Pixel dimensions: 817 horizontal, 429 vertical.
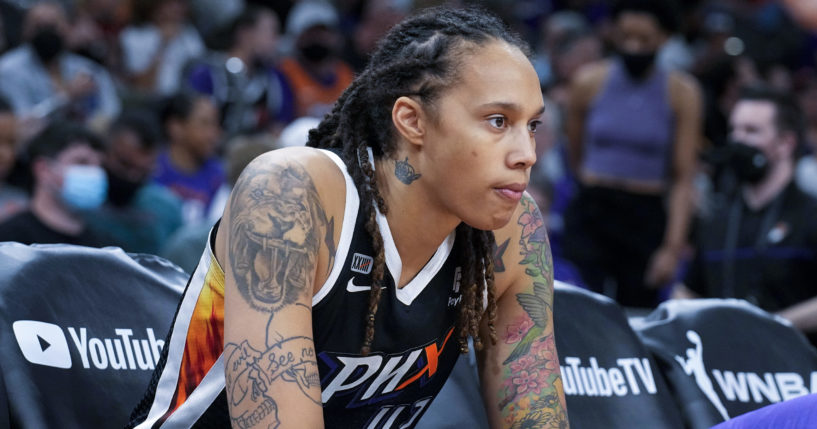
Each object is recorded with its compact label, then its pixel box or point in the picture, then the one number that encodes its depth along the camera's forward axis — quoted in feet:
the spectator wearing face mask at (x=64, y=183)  30.78
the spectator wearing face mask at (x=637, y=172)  37.35
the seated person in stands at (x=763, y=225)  30.73
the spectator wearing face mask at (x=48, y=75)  43.37
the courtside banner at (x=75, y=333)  15.78
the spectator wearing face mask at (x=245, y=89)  46.62
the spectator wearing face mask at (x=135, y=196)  35.29
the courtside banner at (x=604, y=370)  19.19
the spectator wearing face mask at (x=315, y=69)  47.11
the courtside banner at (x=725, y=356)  19.98
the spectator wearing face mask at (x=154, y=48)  50.29
